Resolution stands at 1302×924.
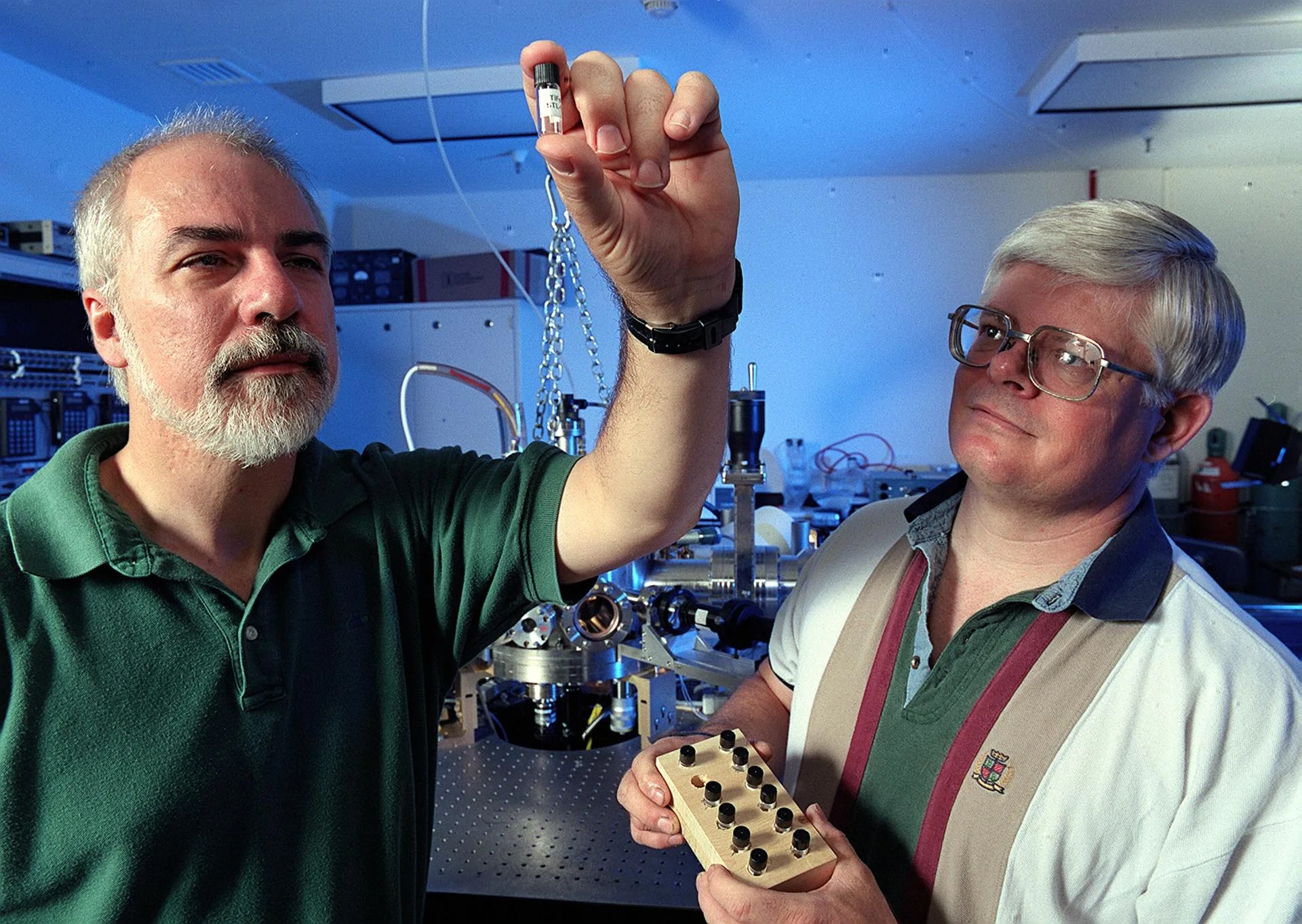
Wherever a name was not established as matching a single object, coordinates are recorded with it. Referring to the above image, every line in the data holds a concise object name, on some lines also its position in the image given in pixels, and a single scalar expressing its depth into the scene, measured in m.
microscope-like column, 1.30
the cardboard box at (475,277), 3.84
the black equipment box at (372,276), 4.09
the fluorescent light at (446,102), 2.78
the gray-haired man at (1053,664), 0.78
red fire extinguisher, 3.61
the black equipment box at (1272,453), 2.96
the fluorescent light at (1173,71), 2.43
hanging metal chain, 1.48
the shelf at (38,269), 2.45
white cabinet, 3.93
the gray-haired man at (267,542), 0.73
